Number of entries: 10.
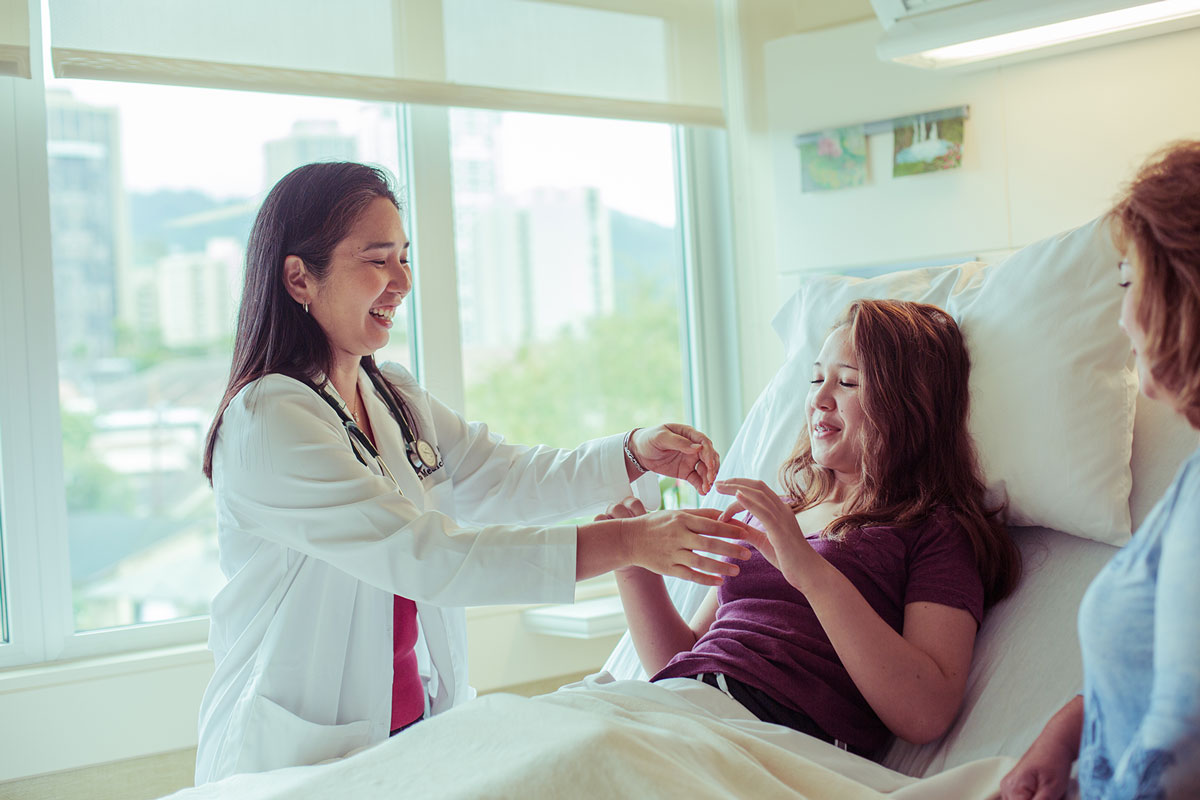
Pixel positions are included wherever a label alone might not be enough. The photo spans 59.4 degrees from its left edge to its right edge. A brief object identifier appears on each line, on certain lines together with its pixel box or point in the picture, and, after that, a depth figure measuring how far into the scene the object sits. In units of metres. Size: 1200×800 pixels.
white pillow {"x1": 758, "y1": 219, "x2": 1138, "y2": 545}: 1.49
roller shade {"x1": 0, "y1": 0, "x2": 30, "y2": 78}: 1.96
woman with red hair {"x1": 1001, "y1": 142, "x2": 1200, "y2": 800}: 0.88
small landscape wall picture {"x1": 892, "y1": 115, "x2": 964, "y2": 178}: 2.41
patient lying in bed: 1.36
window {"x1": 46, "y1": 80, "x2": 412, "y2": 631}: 2.17
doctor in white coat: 1.38
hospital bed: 1.08
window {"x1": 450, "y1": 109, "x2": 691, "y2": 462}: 2.63
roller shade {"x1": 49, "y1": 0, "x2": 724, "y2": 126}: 2.06
